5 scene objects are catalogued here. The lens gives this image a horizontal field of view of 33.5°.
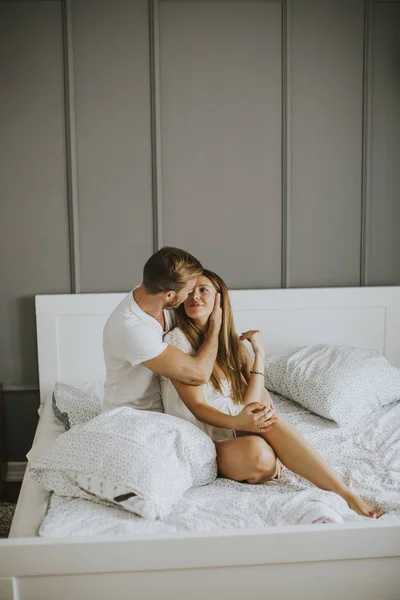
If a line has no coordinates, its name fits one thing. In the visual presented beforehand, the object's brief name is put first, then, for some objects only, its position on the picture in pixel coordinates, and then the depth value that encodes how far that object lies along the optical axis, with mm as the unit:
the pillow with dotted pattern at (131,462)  1775
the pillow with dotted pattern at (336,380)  2682
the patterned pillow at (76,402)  2595
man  2117
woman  2029
